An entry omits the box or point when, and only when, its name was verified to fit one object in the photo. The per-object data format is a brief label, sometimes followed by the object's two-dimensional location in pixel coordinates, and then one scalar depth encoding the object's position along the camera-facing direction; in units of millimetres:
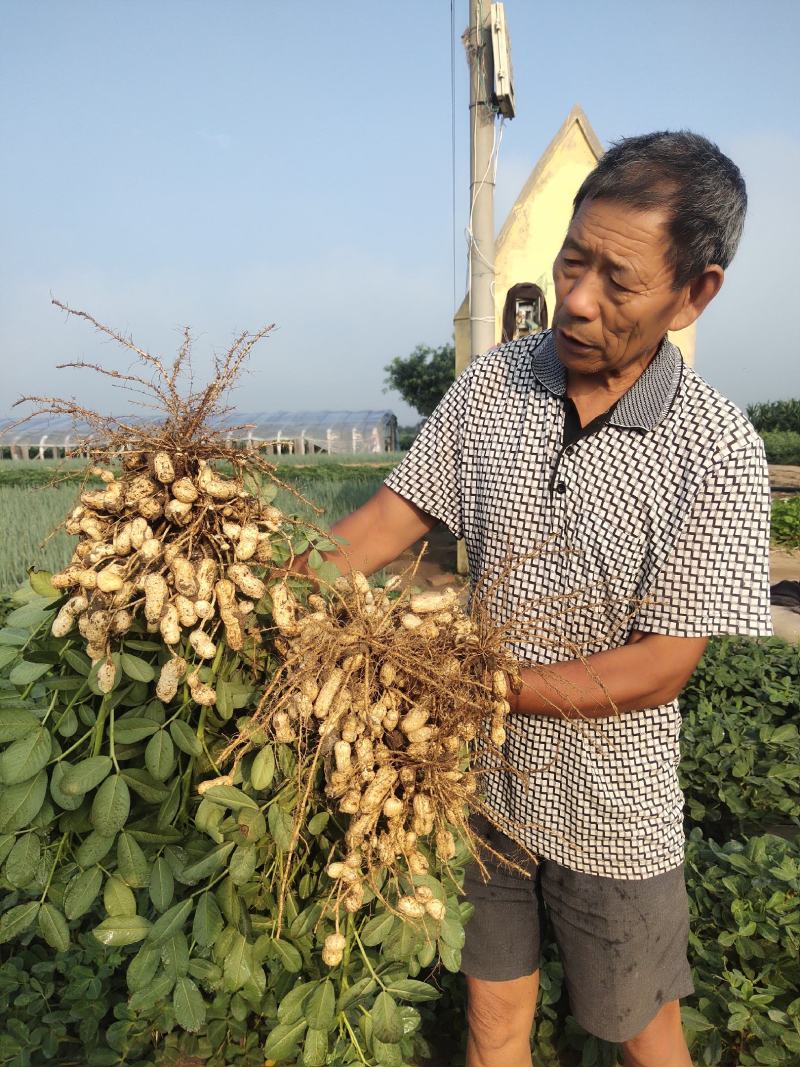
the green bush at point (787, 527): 8305
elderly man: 1124
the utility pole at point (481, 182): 4691
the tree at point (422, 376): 31828
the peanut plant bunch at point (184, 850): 911
